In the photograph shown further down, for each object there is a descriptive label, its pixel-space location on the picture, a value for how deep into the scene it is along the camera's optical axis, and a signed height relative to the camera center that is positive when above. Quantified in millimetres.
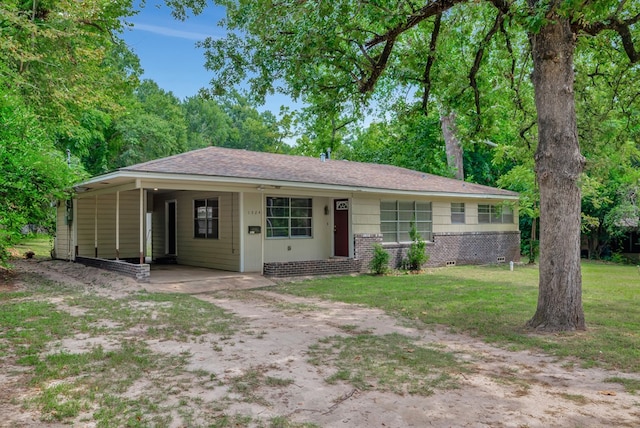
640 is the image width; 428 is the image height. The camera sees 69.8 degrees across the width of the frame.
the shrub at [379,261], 13414 -1060
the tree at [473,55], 6391 +2957
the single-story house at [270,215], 11984 +325
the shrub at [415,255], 14398 -953
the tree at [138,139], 27922 +5494
